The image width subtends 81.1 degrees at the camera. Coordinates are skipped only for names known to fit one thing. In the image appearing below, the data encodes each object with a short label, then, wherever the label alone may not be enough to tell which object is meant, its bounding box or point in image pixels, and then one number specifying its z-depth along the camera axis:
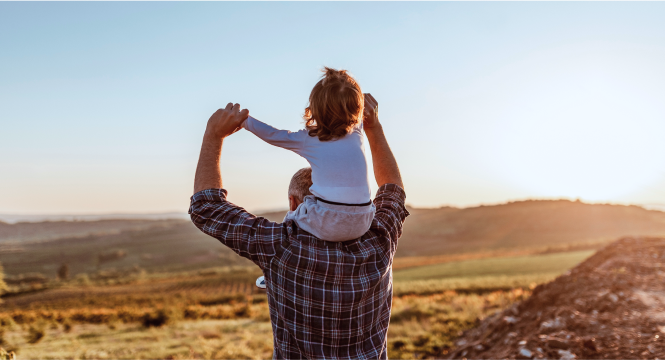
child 1.42
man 1.51
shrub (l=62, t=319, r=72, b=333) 10.65
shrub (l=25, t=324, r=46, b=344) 7.68
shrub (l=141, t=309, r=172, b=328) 13.70
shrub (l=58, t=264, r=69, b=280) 70.12
